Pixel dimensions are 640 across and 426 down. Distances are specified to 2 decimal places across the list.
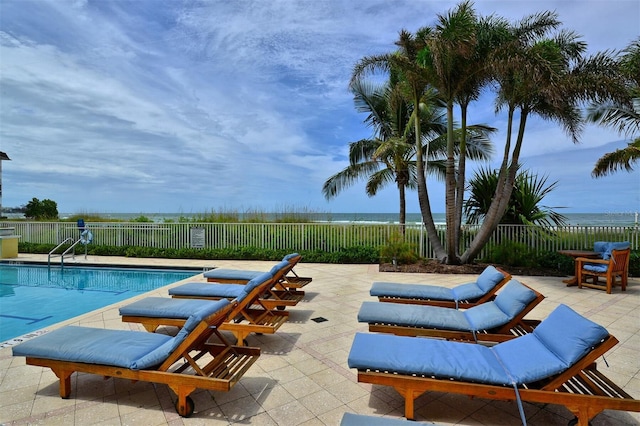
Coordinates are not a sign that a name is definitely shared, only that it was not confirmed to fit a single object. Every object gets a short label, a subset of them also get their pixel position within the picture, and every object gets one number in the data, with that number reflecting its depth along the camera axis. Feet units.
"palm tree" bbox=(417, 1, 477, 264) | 28.07
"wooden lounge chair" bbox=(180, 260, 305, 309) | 16.02
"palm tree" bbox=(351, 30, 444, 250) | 31.40
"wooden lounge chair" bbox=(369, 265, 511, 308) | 15.46
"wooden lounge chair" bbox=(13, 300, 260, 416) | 8.61
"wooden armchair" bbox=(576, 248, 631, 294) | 22.91
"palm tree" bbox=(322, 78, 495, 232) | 41.60
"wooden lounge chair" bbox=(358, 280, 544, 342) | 11.79
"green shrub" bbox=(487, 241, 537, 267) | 32.37
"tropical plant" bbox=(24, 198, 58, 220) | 69.50
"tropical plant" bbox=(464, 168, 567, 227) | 35.73
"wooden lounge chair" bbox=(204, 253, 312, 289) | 19.76
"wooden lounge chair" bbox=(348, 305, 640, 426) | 7.75
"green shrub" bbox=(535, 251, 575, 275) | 30.37
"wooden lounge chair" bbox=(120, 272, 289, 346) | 12.71
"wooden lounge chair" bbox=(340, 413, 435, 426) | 6.42
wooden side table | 25.13
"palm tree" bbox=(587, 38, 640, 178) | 29.35
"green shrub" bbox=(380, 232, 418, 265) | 33.30
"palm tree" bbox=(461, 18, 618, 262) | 26.63
